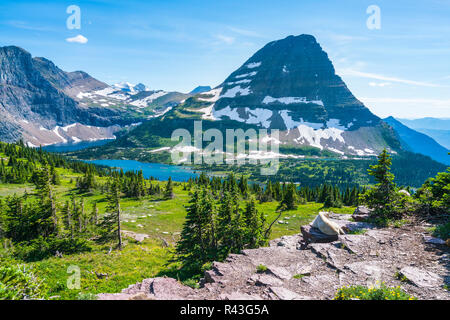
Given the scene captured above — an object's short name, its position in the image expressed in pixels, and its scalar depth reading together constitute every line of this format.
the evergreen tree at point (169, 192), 87.25
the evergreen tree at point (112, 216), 35.03
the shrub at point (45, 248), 27.69
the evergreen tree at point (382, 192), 22.34
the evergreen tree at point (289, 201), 67.25
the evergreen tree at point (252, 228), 25.39
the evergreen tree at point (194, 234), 26.08
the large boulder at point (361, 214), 24.17
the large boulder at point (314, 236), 21.36
